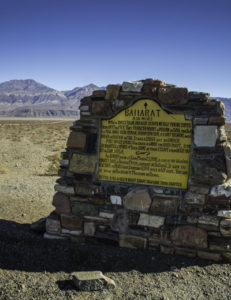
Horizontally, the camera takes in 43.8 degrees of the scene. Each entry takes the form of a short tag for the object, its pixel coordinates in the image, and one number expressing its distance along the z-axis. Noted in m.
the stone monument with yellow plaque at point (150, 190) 3.96
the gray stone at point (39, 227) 5.04
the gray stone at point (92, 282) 3.36
